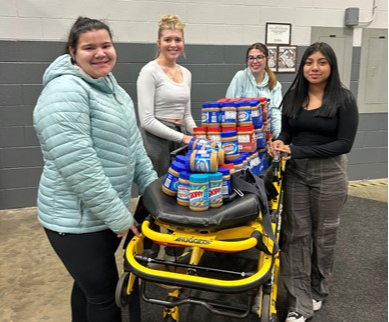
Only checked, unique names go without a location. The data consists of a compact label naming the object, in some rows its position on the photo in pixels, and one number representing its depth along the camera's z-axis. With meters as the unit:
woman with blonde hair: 2.37
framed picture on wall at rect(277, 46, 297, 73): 4.16
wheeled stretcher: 1.36
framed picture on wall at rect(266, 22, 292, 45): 4.07
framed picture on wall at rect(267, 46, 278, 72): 4.12
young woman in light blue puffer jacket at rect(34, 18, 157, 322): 1.32
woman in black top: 1.89
